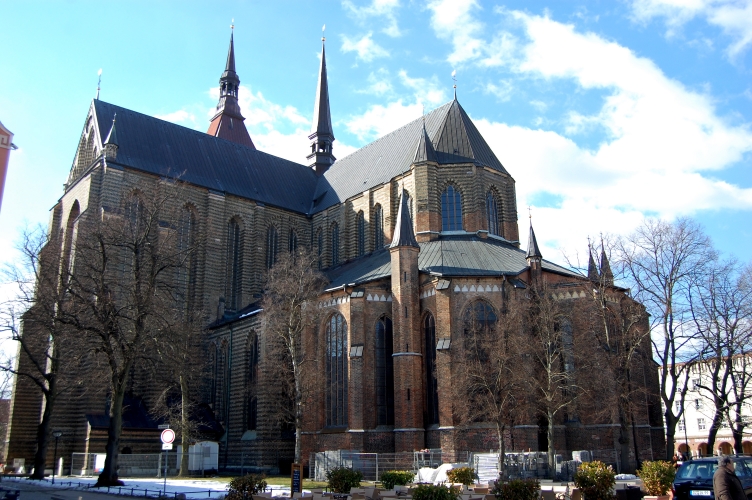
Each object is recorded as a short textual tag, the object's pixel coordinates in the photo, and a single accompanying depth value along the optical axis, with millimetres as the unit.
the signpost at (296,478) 19062
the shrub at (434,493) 14406
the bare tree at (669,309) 29484
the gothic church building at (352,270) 33688
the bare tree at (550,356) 29594
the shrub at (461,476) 22312
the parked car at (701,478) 16234
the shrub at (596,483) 16391
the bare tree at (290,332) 33719
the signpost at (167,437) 21250
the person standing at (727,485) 10094
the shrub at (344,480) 20047
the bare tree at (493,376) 29500
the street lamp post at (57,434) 35375
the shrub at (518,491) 14773
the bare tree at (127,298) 27125
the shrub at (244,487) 16422
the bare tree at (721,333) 30500
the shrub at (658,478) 18797
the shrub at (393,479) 22000
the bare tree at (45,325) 29578
